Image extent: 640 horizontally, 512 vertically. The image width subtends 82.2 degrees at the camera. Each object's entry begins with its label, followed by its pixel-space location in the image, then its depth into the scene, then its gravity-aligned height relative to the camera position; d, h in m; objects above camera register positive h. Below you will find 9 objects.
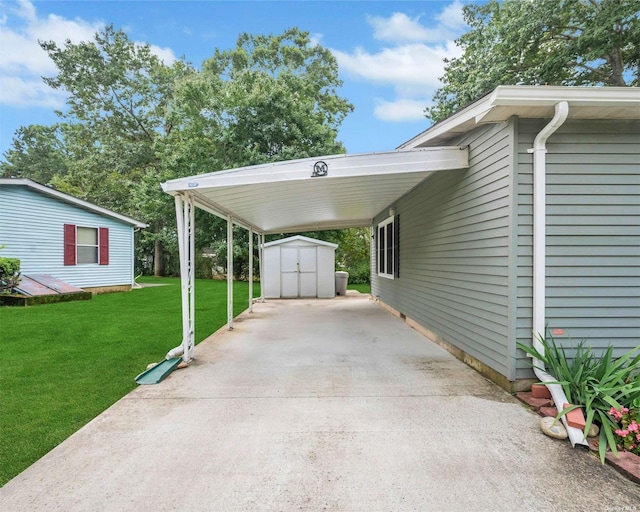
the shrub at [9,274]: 8.94 -0.51
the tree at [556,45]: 9.53 +5.86
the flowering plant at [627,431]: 2.30 -1.15
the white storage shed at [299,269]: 11.91 -0.57
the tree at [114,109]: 21.98 +8.96
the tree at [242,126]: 14.95 +5.33
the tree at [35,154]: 33.91 +9.59
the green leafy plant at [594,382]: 2.44 -0.98
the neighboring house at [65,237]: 9.75 +0.49
